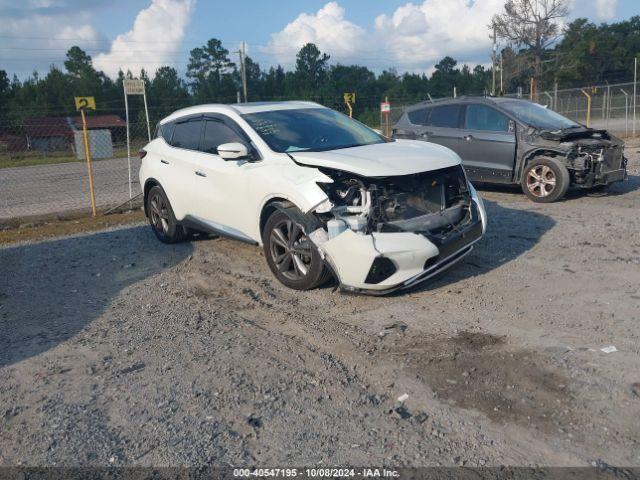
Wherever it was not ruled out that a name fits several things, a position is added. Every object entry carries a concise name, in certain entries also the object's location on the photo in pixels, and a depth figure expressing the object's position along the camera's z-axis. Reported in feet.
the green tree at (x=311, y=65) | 218.38
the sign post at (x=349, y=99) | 51.29
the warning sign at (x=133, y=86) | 39.19
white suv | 17.81
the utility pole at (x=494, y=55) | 154.92
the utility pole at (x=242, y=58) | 107.00
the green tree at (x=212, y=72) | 177.17
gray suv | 32.63
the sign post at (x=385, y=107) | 73.51
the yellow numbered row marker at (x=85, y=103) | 35.51
